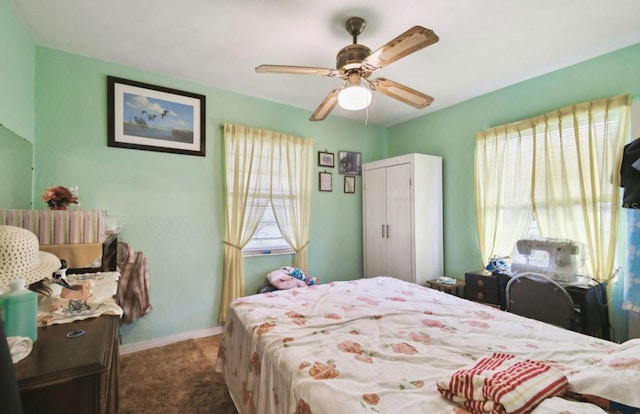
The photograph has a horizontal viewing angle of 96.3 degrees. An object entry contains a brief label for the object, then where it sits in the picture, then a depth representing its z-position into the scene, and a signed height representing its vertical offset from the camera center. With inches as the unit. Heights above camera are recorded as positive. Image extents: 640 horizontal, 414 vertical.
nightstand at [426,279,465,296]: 122.6 -31.6
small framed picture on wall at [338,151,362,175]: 156.3 +28.4
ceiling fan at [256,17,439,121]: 64.4 +36.5
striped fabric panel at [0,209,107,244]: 59.4 -1.8
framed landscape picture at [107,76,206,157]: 102.7 +36.9
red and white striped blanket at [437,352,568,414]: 33.4 -21.6
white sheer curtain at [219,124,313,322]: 122.4 +11.6
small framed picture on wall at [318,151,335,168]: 149.4 +29.1
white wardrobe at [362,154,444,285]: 132.9 -2.2
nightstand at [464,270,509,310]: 104.1 -28.2
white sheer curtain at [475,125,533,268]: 111.0 +10.2
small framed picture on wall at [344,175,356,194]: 158.6 +16.6
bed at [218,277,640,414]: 36.9 -24.4
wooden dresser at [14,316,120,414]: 30.5 -17.4
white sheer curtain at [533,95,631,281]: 88.8 +12.9
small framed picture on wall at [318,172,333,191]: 149.6 +17.2
